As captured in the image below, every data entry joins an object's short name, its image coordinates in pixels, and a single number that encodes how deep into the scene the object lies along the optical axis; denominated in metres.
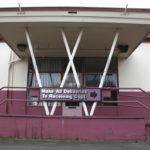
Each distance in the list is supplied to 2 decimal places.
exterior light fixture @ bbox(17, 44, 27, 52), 9.26
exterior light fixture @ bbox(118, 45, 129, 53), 9.32
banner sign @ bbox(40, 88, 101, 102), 7.06
